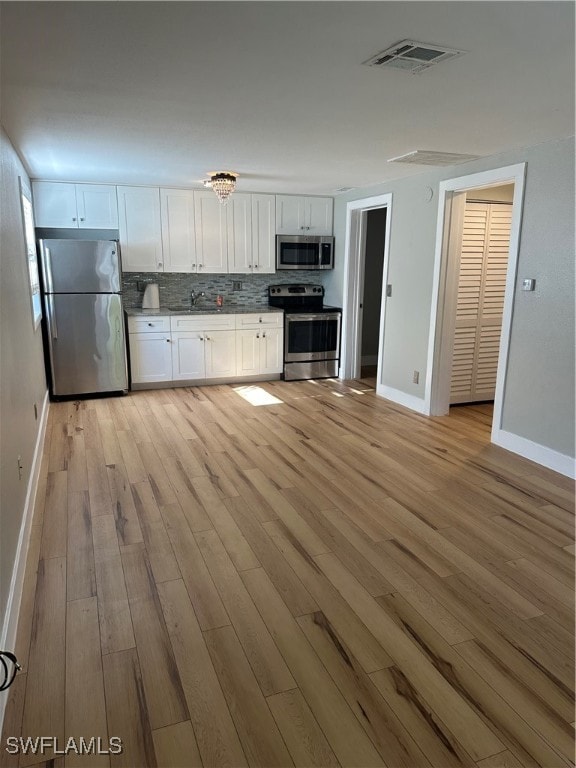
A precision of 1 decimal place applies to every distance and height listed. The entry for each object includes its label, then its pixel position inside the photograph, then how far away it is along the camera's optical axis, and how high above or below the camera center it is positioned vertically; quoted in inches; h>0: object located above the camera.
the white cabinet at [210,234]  236.5 +17.0
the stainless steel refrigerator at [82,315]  201.0 -17.7
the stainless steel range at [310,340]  249.1 -32.3
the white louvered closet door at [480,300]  193.2 -10.1
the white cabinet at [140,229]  223.8 +17.9
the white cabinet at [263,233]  246.4 +18.0
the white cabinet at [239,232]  242.1 +18.2
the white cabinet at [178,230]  230.5 +17.9
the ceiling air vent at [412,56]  78.6 +33.8
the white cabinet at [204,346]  226.7 -34.0
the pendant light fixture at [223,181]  189.5 +32.3
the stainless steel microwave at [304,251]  252.8 +9.9
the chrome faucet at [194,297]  253.1 -12.7
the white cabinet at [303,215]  250.7 +27.4
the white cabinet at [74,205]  210.4 +26.2
